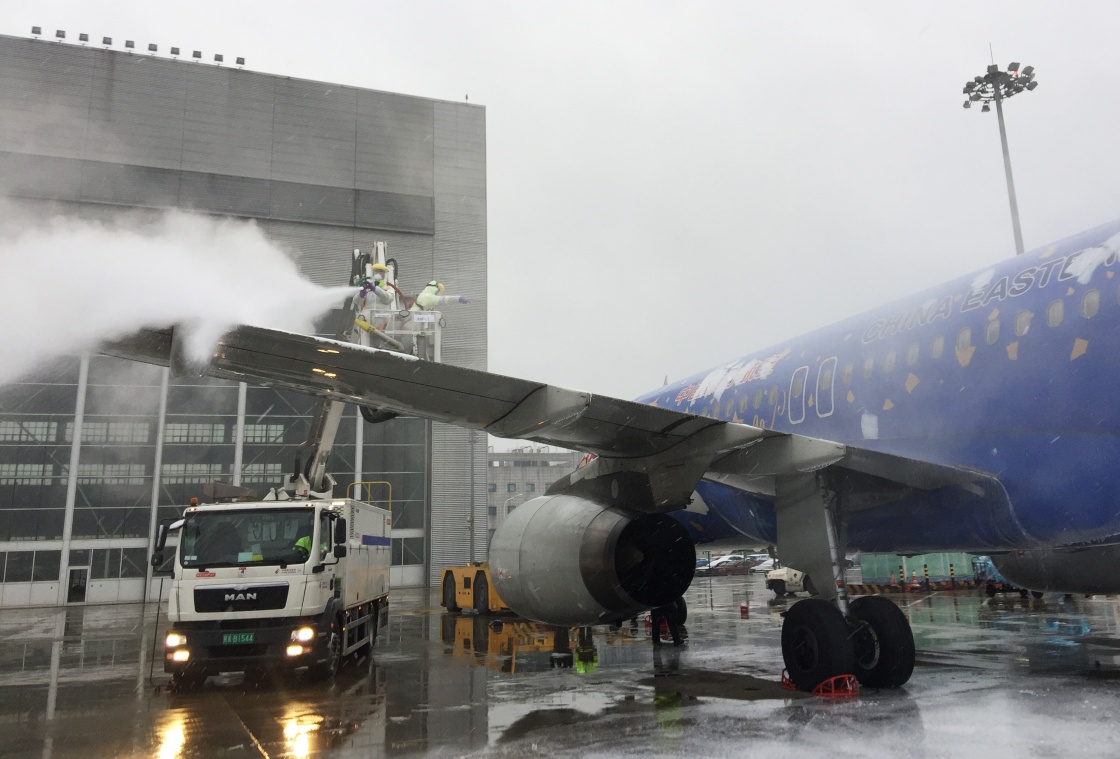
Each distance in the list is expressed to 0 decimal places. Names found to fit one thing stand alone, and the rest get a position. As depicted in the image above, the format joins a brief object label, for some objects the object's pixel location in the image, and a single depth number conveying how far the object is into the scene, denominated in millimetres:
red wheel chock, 7404
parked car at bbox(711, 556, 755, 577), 48969
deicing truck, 9258
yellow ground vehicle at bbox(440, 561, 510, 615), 20141
